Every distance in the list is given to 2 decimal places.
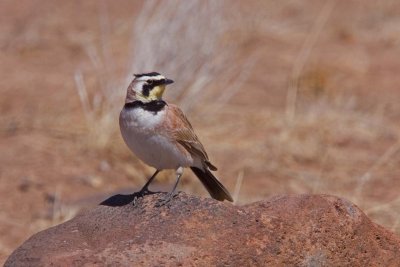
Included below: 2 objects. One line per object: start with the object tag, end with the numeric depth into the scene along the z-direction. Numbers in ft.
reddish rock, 32.14
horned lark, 38.91
